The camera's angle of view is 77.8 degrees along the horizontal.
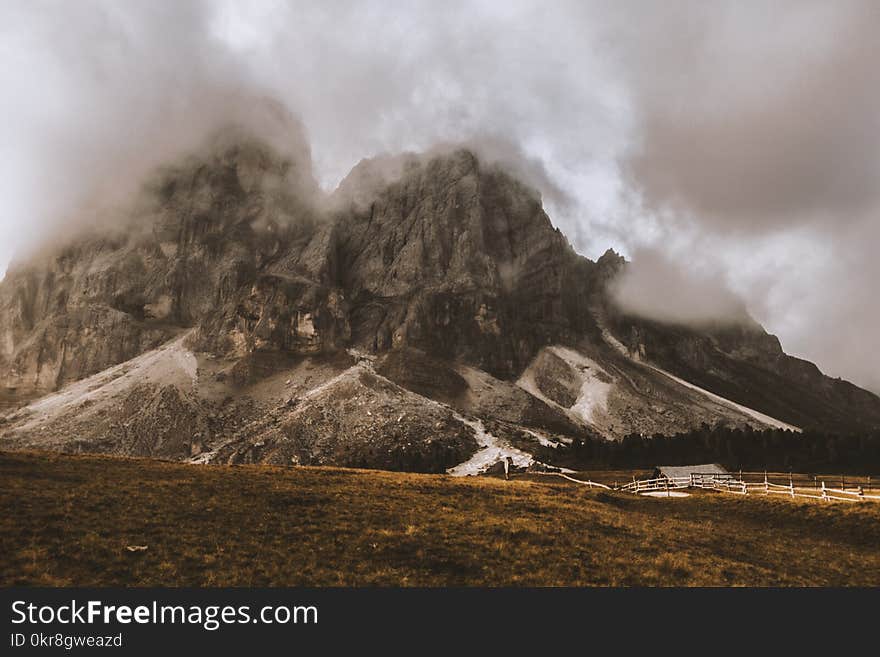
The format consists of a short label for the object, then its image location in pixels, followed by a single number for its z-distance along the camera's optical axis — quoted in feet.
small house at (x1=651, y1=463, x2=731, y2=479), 317.83
